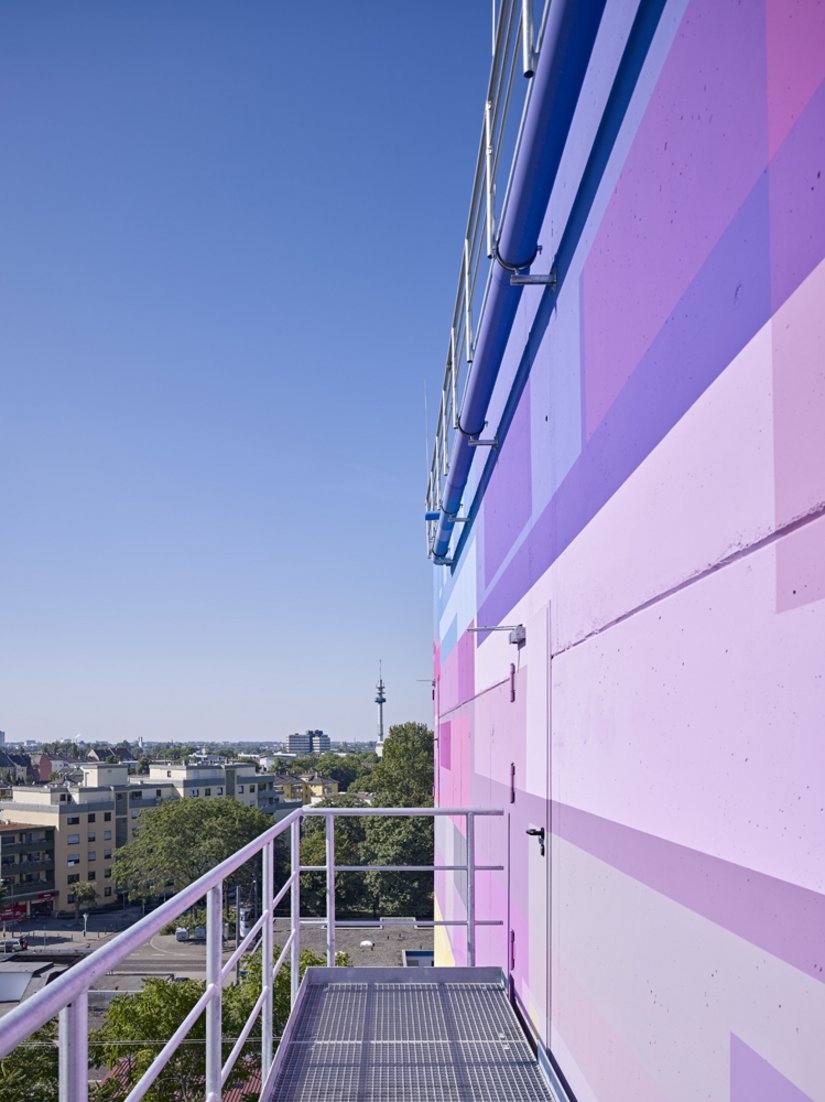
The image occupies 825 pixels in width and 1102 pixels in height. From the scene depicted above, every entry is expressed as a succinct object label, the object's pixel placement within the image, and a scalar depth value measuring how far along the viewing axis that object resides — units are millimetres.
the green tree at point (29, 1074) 14234
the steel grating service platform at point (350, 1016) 1277
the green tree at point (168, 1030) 13633
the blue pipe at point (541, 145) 2422
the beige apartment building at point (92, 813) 50688
